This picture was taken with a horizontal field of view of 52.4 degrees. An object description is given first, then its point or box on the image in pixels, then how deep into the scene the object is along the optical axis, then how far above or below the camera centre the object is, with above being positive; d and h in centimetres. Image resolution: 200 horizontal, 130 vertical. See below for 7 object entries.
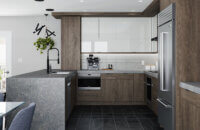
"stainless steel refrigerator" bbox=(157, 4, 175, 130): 296 +0
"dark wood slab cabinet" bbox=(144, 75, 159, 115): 428 -63
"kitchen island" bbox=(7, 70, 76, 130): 329 -49
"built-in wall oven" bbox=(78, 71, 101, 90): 536 -42
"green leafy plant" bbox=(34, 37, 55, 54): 580 +66
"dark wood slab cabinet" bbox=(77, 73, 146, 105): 536 -66
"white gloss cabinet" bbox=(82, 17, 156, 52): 562 +89
